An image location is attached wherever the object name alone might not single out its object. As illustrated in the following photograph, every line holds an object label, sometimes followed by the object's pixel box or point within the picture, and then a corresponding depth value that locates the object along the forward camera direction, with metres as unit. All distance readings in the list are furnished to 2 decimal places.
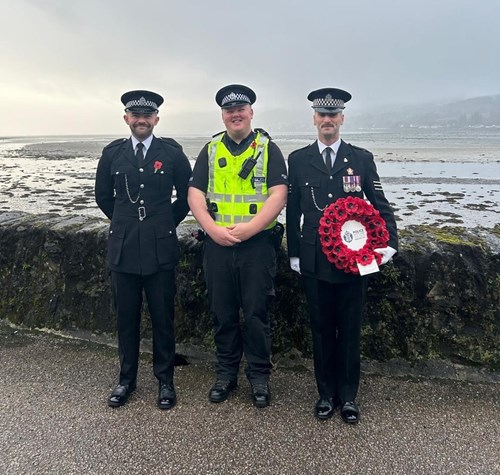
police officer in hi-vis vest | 3.67
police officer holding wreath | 3.55
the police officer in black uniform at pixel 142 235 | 3.83
